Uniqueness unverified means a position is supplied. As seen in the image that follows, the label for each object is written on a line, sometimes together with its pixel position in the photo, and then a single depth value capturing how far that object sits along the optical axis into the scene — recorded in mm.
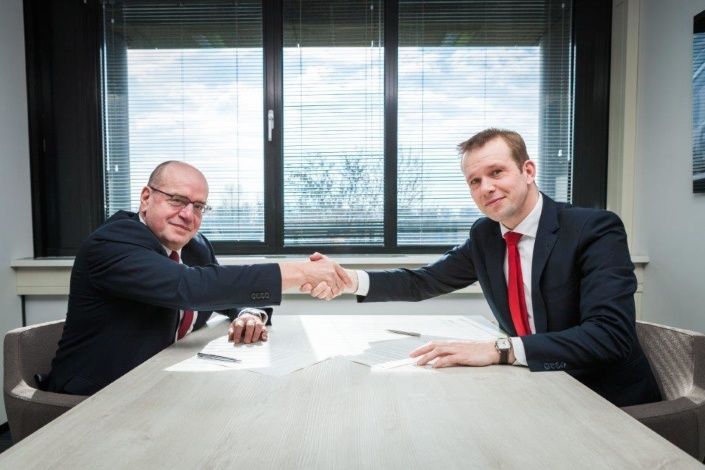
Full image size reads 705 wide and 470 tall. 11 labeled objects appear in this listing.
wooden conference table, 724
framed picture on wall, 2389
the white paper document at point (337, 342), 1248
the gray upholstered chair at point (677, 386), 1207
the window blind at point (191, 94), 3250
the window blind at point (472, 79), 3260
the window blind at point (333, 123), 3242
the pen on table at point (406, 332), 1557
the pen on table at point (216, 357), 1283
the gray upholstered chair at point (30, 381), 1306
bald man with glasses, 1414
